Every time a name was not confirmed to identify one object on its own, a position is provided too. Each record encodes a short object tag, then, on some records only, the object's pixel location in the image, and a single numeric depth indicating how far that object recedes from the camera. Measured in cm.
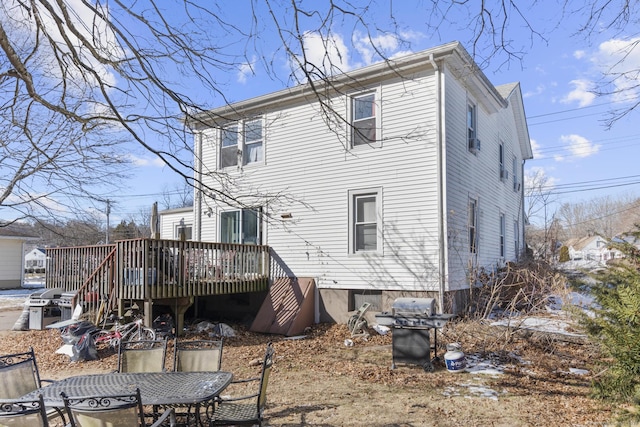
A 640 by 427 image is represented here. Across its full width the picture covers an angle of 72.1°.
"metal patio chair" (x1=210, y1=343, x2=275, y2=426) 380
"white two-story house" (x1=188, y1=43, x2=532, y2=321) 1006
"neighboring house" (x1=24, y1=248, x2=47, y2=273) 6888
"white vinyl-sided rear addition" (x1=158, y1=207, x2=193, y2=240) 1671
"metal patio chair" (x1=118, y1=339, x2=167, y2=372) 478
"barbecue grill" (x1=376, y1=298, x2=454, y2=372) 705
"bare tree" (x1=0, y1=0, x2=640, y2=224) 404
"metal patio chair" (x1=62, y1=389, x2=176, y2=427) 283
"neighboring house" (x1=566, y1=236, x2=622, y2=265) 6071
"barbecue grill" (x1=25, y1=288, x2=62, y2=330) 1180
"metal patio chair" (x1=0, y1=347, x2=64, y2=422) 395
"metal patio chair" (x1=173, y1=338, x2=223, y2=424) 469
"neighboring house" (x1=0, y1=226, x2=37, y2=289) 2505
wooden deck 929
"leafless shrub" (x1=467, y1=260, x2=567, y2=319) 879
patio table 344
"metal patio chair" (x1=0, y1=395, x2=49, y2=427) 276
